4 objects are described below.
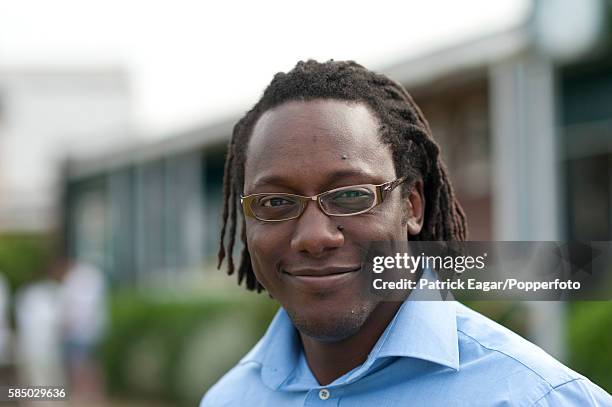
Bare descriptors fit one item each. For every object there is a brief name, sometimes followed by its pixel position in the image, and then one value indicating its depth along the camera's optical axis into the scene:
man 2.08
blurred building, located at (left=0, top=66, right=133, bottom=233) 33.50
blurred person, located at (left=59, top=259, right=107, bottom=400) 10.91
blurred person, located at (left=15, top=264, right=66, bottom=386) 10.98
